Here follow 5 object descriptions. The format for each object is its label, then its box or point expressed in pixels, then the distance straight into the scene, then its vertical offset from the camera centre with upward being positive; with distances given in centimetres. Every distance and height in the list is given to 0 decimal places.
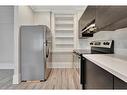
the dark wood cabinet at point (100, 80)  65 -32
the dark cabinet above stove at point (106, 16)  85 +35
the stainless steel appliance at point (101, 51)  171 -10
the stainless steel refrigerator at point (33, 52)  237 -15
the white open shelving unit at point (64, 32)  366 +58
